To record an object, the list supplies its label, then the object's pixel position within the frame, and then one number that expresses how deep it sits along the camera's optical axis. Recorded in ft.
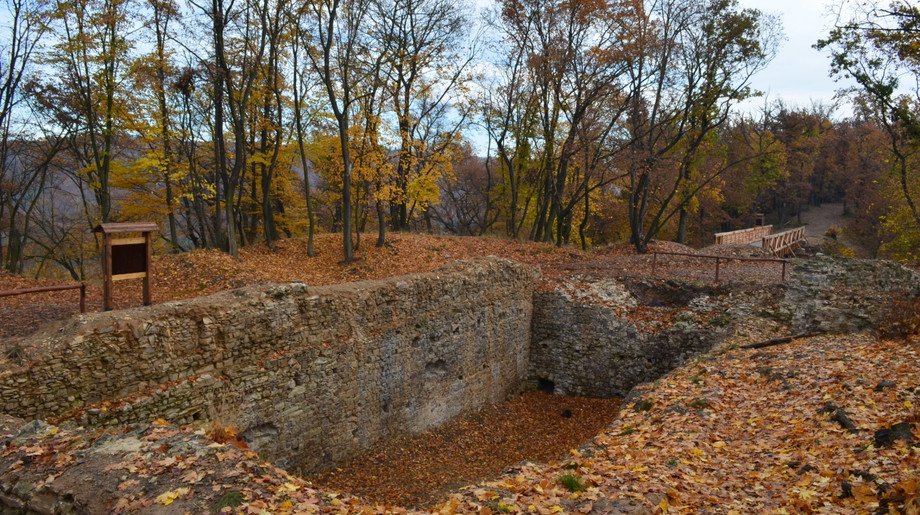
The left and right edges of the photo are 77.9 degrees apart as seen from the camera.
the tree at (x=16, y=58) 64.28
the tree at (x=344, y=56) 61.80
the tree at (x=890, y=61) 41.73
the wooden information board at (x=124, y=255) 29.17
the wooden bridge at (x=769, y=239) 92.68
